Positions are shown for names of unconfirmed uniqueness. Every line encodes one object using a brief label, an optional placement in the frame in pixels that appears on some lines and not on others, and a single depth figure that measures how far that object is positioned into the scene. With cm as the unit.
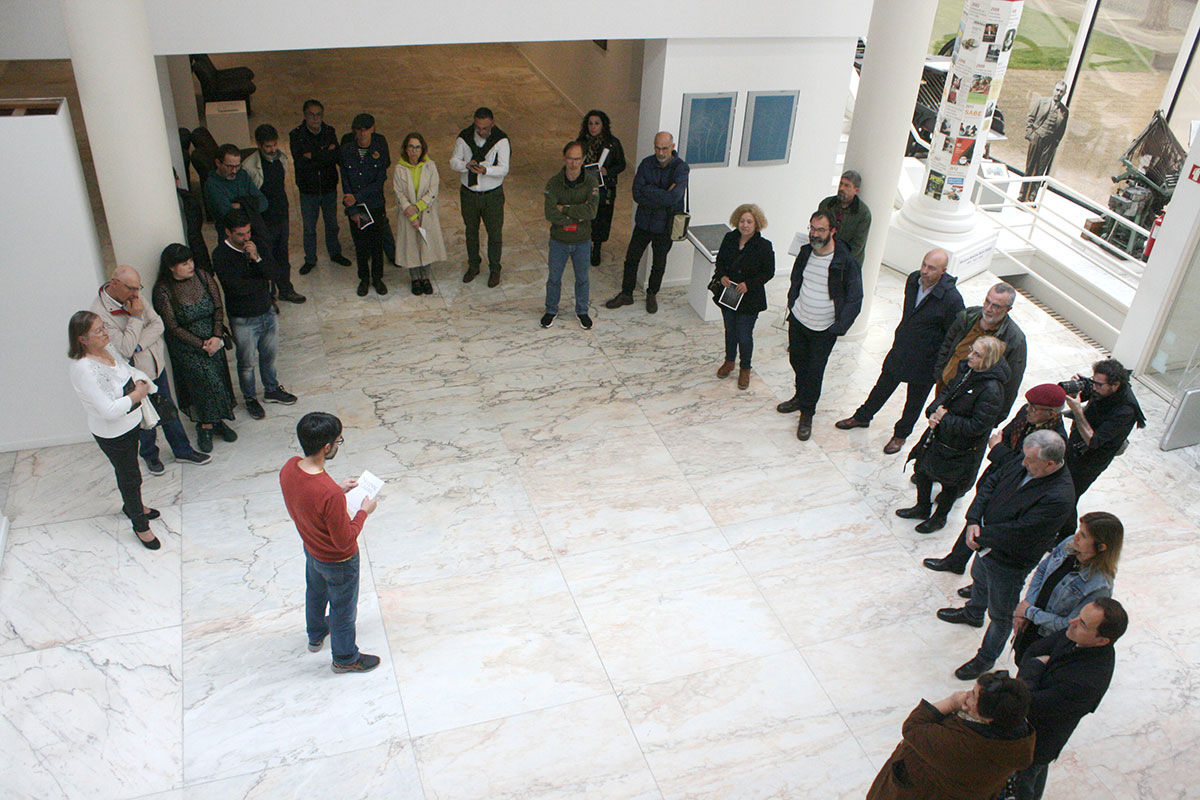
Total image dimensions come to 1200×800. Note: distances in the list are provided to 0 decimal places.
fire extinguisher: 968
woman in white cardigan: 499
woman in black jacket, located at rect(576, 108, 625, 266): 868
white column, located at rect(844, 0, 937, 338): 717
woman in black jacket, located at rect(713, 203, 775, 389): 688
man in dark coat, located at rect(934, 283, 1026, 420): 557
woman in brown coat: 331
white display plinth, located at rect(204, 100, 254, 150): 1088
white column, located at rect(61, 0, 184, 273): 574
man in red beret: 495
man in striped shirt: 650
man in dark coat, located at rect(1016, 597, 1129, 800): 368
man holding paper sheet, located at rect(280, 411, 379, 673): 418
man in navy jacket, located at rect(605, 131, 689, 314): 805
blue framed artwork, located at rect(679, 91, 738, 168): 841
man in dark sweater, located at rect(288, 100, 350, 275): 827
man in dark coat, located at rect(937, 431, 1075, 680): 454
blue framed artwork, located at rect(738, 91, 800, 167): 856
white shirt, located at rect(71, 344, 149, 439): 501
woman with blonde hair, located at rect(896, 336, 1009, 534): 545
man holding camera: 536
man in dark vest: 825
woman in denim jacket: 411
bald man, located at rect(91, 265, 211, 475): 555
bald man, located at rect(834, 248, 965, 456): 611
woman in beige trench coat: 813
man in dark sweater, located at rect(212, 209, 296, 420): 630
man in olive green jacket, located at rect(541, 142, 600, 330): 772
